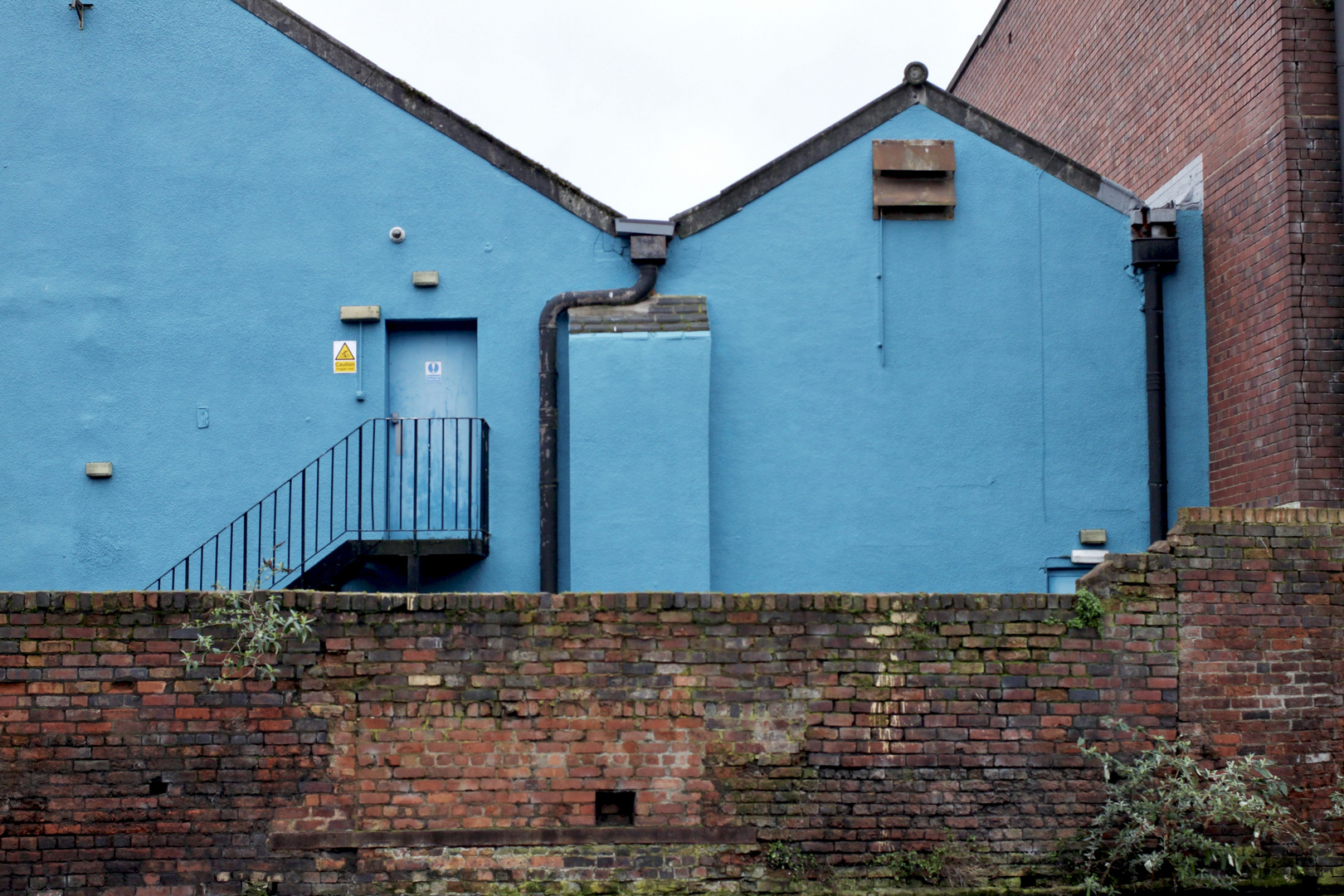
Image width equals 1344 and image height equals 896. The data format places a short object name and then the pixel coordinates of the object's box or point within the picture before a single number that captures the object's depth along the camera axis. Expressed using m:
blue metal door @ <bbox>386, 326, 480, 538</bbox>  10.62
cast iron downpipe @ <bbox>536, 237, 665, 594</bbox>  10.47
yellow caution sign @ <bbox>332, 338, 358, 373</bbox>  10.66
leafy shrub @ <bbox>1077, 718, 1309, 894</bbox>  6.45
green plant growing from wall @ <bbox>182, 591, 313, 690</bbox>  6.41
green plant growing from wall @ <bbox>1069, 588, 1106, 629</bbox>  6.73
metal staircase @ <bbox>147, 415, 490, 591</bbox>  10.32
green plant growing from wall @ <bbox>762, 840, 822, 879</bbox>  6.49
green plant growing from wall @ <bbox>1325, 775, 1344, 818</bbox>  6.70
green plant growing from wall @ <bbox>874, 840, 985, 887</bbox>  6.53
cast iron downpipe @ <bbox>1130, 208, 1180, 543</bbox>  10.56
